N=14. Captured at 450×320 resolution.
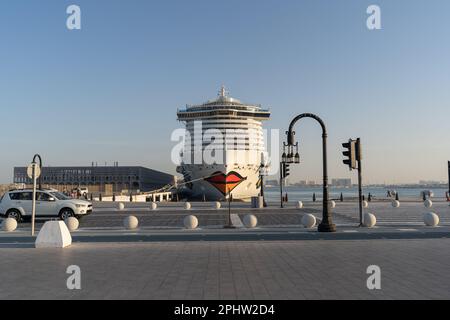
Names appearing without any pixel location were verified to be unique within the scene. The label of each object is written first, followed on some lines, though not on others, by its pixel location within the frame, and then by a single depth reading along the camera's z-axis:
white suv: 19.17
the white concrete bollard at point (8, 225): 15.96
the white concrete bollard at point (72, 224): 15.57
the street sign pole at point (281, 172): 31.94
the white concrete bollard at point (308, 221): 16.28
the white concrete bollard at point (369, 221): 16.45
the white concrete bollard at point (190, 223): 16.39
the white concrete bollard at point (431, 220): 16.66
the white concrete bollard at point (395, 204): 31.94
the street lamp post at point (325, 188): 14.92
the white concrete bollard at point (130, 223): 16.52
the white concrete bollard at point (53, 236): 11.60
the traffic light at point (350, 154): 15.66
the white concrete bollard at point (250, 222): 16.48
